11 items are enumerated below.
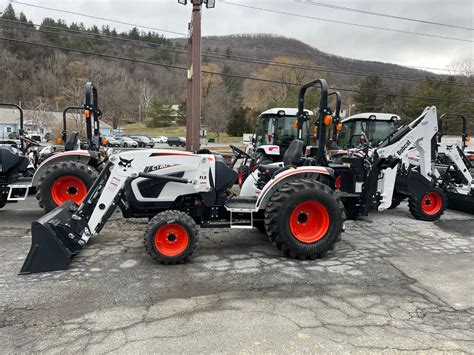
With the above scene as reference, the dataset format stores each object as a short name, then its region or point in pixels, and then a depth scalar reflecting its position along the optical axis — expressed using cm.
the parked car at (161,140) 5295
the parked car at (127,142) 4269
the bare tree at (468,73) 3891
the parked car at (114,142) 4149
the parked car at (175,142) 4831
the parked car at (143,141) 4492
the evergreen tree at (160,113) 7825
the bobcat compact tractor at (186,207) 450
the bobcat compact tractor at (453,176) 800
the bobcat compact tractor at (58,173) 682
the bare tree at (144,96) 8206
